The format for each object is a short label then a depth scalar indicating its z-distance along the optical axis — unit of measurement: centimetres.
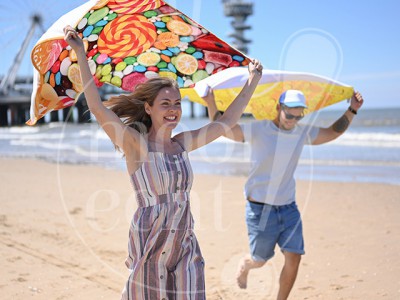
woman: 245
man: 380
